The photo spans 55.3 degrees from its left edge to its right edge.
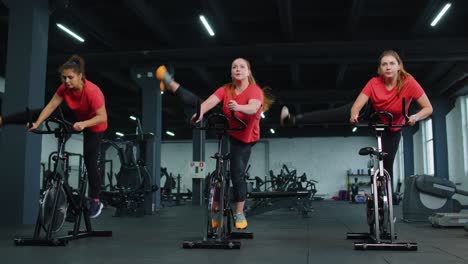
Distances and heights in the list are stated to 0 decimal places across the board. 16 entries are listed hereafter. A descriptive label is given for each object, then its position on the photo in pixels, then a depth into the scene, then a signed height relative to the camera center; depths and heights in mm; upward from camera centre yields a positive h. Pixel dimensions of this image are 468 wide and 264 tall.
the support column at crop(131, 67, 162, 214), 9711 +1522
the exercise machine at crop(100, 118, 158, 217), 7883 -82
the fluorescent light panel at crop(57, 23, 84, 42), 8641 +2933
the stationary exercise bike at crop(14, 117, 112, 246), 3463 -180
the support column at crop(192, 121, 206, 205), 13711 +636
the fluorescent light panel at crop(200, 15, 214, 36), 8421 +2979
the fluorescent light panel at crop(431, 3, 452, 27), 7703 +2959
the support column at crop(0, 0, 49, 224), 5617 +1014
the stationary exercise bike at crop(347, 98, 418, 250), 3236 -135
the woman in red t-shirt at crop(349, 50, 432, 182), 3424 +680
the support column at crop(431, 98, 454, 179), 13359 +1377
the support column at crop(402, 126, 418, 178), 17594 +1200
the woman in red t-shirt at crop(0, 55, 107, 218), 3652 +574
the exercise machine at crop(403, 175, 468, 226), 6250 -266
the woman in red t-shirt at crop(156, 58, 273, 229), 3602 +492
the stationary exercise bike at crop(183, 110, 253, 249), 3311 -142
